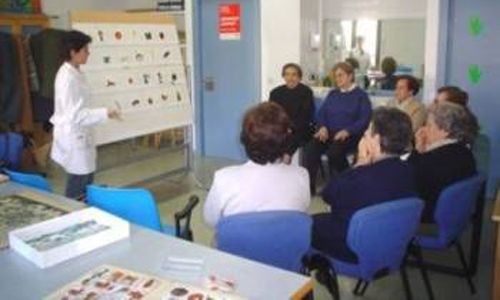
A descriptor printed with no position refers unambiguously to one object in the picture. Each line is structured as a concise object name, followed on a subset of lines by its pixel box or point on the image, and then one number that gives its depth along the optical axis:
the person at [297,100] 5.09
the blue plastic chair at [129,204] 2.28
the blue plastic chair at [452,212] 2.61
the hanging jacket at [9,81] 5.55
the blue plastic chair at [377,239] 2.20
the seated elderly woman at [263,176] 2.16
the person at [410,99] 4.33
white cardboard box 1.64
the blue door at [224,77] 6.05
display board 4.20
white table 1.47
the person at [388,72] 5.55
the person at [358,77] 5.73
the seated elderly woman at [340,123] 4.79
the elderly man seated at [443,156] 2.85
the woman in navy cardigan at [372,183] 2.38
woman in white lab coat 3.47
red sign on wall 6.08
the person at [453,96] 3.87
